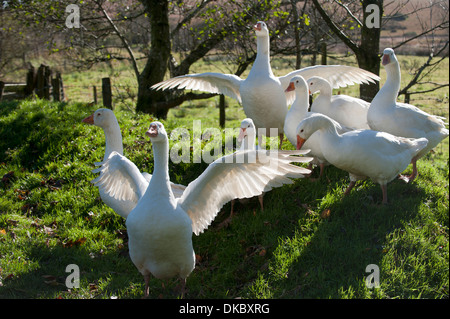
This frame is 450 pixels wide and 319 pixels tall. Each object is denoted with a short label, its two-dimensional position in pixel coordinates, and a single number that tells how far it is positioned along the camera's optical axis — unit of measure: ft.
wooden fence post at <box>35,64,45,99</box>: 39.66
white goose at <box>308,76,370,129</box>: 21.81
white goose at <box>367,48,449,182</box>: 19.70
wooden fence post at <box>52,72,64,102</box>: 39.91
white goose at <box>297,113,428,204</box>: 16.79
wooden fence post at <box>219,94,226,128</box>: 42.10
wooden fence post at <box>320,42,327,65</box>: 31.91
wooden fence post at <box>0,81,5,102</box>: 35.84
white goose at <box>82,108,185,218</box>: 15.48
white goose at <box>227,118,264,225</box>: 17.70
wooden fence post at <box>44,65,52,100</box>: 40.24
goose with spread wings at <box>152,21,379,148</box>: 22.56
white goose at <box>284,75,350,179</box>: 20.58
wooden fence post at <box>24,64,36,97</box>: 39.19
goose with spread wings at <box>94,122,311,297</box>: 12.58
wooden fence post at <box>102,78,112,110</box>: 34.76
